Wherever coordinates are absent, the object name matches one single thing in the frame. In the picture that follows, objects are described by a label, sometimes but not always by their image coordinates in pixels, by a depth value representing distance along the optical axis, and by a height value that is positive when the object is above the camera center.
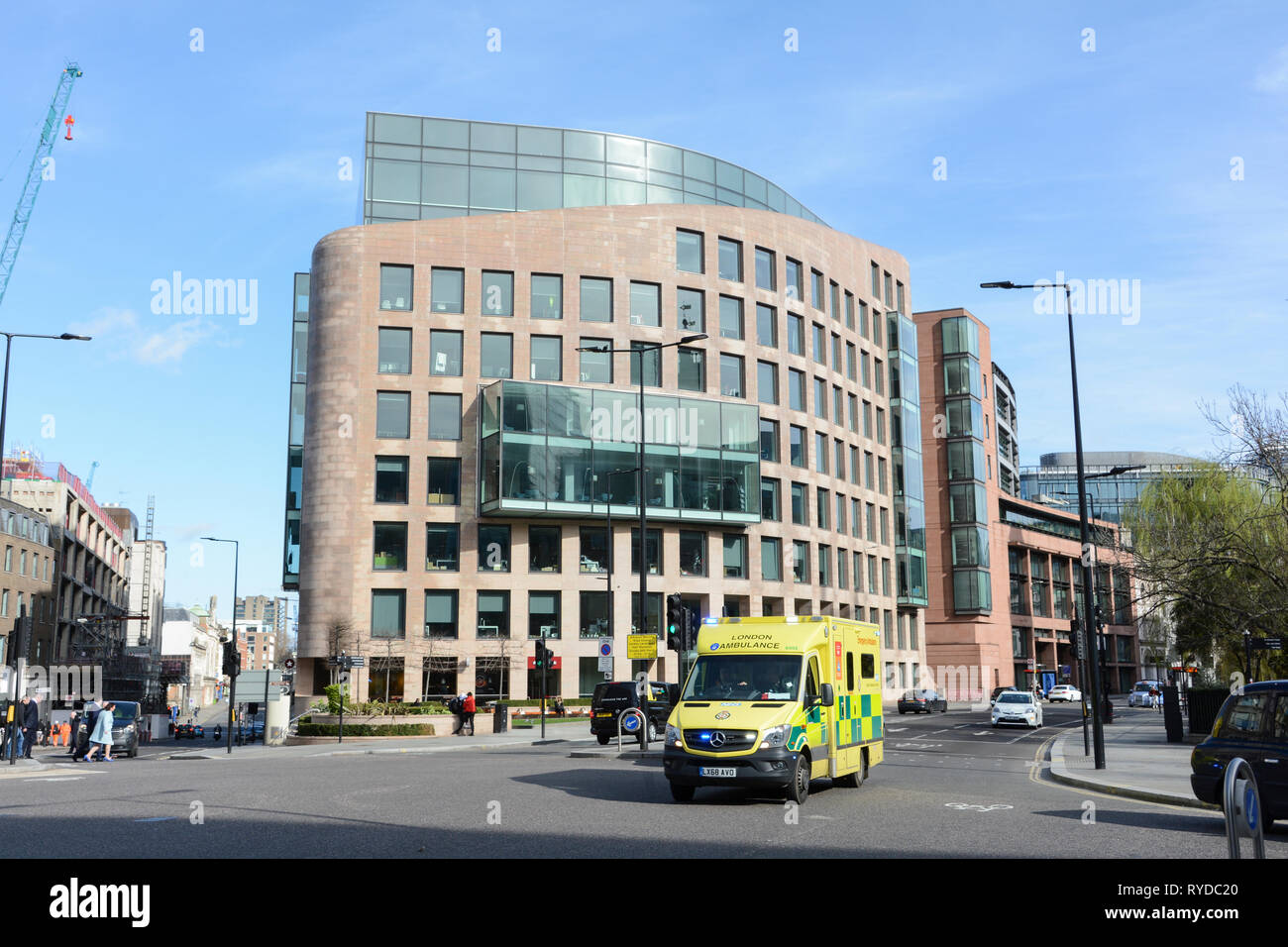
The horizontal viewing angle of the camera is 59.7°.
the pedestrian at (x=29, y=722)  33.31 -2.30
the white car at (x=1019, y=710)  42.88 -2.90
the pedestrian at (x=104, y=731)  30.27 -2.35
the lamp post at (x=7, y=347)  33.12 +8.82
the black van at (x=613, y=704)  32.99 -1.96
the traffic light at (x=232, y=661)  35.38 -0.58
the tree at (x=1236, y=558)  26.17 +1.79
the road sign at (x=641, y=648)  29.94 -0.27
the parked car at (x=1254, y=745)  12.57 -1.32
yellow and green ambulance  15.41 -1.06
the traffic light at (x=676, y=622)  28.03 +0.38
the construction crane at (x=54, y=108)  106.44 +50.57
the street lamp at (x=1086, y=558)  23.44 +1.63
